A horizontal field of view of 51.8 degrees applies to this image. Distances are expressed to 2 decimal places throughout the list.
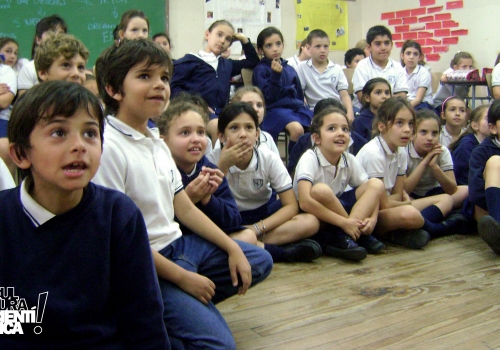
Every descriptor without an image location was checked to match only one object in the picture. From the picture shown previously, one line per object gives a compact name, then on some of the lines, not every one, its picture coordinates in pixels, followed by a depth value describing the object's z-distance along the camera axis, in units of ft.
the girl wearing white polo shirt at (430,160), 9.33
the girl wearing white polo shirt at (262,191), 7.34
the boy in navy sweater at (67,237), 3.05
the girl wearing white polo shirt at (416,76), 14.73
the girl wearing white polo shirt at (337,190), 7.69
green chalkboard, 13.71
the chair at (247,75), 11.90
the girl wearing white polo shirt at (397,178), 8.30
